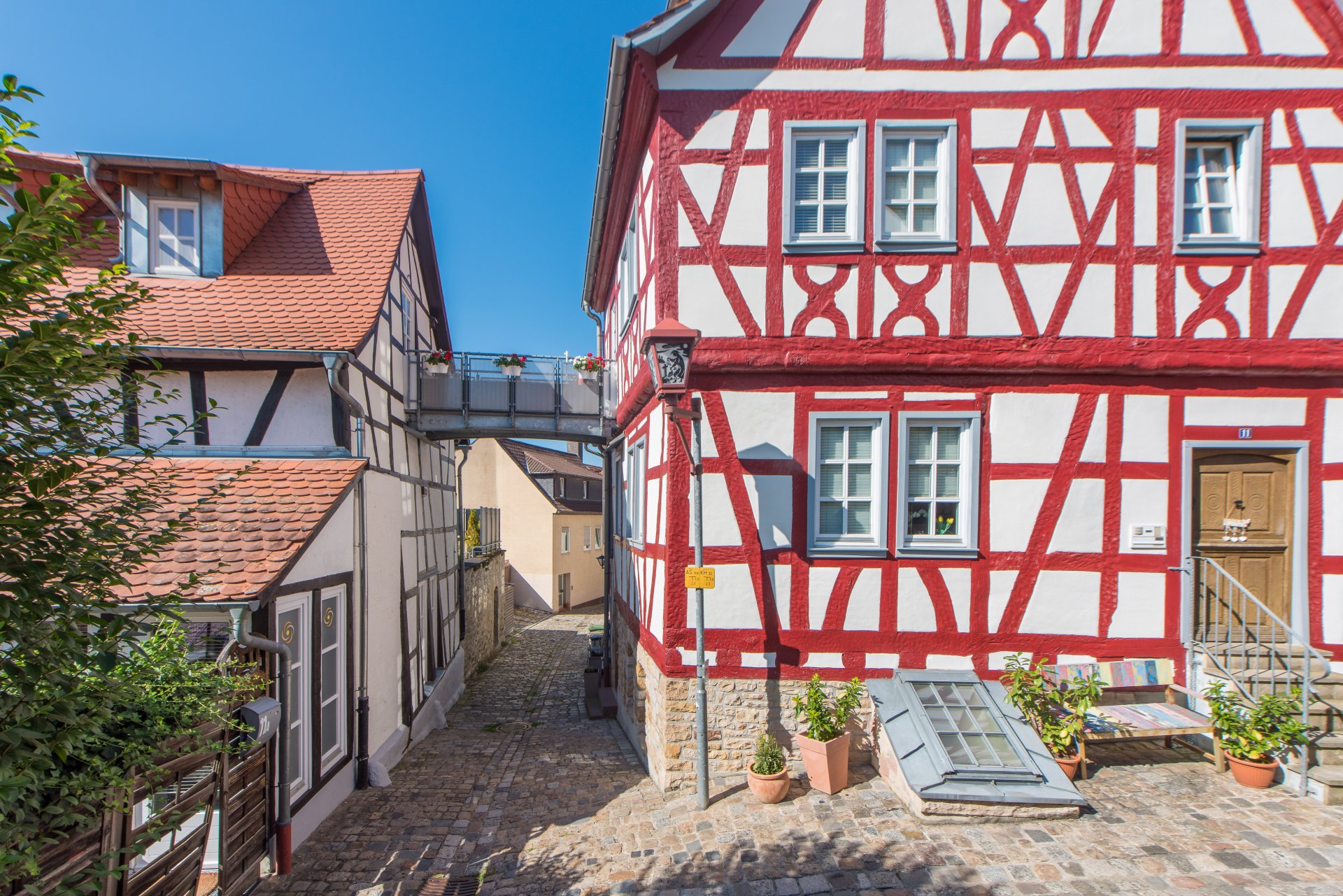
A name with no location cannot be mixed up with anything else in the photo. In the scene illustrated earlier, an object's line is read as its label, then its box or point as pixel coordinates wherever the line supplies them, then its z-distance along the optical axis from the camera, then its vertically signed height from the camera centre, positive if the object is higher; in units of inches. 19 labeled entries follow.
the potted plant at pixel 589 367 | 452.1 +48.4
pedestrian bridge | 429.4 +22.5
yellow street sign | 238.2 -52.1
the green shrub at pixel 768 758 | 231.8 -115.6
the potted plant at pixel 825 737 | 231.3 -108.6
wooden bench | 227.1 -100.0
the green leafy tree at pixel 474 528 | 732.7 -104.7
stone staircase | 221.1 -83.6
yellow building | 1014.4 -136.3
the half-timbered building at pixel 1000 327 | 249.6 +42.2
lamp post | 225.3 +13.5
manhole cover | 202.4 -142.0
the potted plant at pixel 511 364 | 445.1 +49.0
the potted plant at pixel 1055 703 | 227.3 -96.3
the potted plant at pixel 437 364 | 428.8 +47.2
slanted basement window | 207.9 -107.2
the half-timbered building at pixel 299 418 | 239.9 +7.9
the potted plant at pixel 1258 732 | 217.0 -99.7
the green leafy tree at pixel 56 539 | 93.9 -16.8
